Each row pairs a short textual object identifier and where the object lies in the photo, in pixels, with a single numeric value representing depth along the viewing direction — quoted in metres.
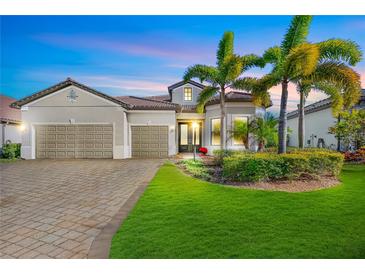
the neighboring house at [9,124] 17.42
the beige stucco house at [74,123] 15.15
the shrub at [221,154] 11.31
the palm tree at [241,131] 15.18
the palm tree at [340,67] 8.69
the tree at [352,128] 12.58
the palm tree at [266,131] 12.93
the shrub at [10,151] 15.16
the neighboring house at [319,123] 17.29
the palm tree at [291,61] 8.09
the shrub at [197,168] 8.82
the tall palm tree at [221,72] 11.87
